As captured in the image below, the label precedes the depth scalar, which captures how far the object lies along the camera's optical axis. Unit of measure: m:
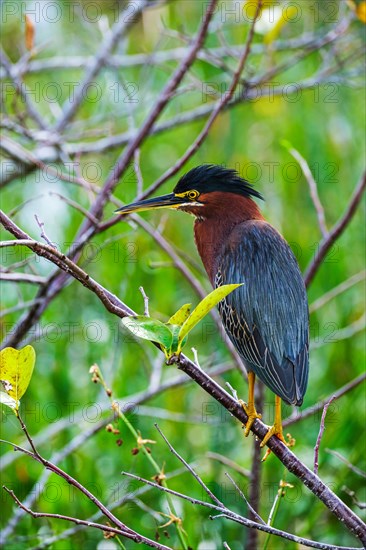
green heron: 5.99
